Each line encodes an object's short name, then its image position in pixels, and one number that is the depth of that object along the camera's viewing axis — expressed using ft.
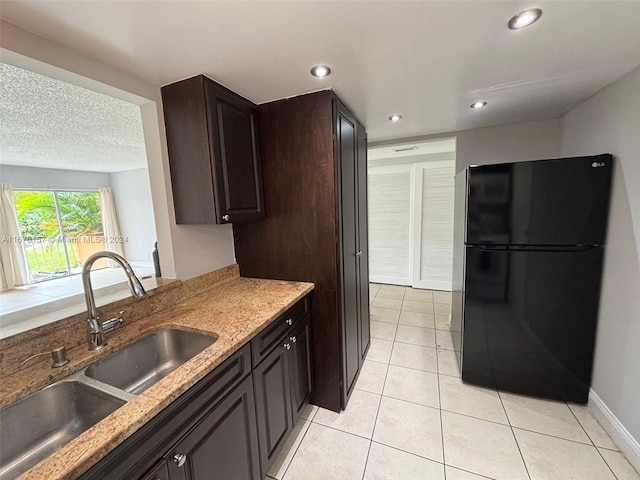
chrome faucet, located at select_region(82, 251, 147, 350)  3.48
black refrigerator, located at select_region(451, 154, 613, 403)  5.41
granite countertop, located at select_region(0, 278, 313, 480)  2.04
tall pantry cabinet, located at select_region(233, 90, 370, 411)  5.32
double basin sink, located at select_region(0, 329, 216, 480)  2.70
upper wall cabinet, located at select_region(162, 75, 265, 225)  4.61
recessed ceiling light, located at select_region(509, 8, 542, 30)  3.24
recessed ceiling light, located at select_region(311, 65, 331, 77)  4.35
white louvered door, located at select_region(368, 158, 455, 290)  12.83
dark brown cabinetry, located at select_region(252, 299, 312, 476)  4.26
